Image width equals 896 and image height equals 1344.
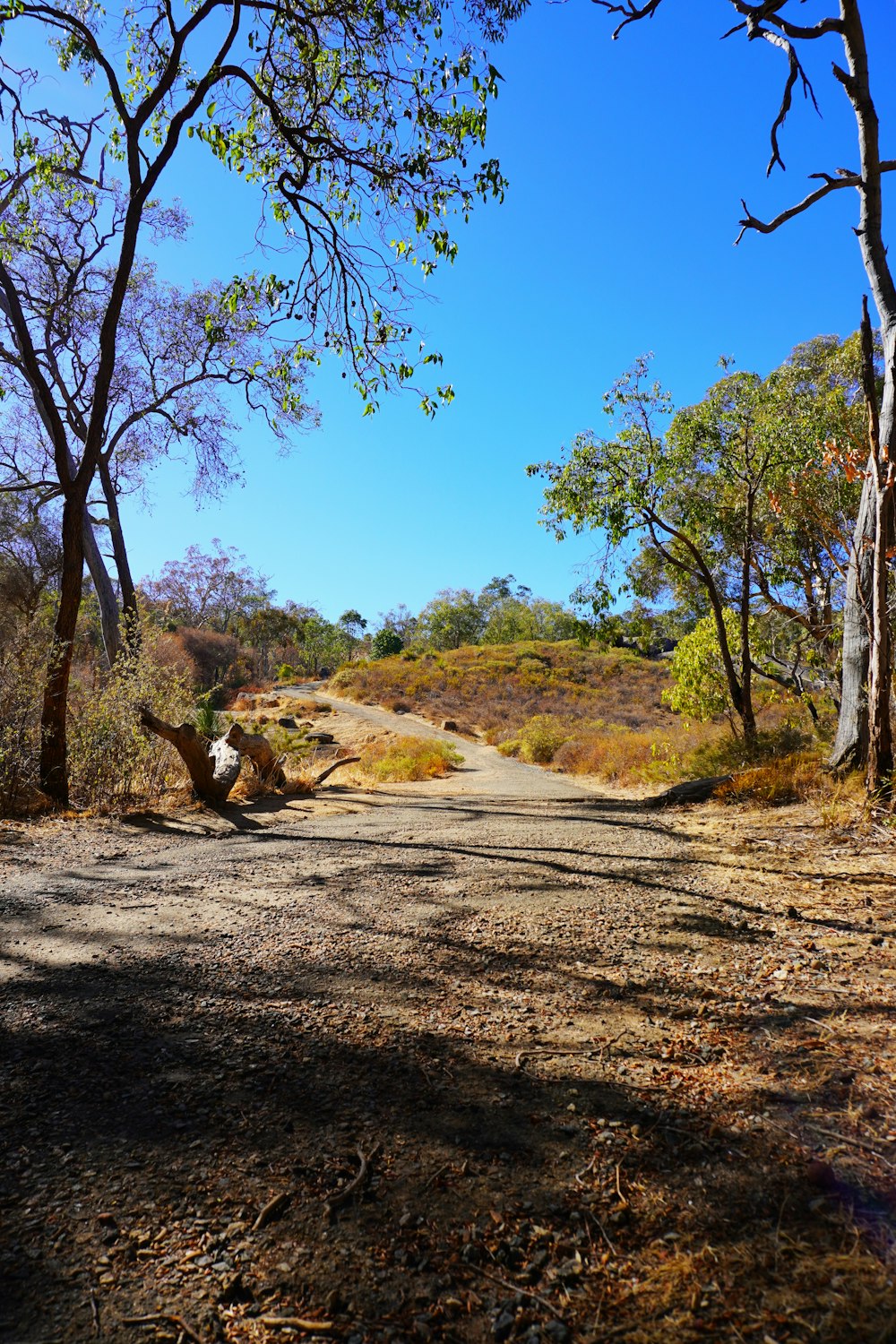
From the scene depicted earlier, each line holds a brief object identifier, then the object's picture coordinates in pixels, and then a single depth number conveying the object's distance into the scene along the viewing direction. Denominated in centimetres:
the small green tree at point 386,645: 5188
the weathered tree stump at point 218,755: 777
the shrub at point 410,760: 1588
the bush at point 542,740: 1875
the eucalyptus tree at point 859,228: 616
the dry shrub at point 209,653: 3451
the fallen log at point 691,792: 774
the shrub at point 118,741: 771
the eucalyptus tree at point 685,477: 994
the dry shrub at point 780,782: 652
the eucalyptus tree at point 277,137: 634
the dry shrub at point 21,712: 693
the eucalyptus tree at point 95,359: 1185
